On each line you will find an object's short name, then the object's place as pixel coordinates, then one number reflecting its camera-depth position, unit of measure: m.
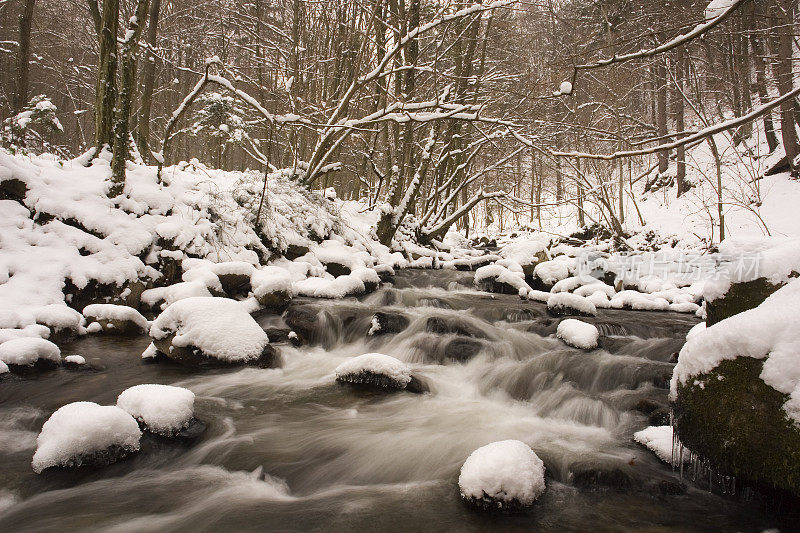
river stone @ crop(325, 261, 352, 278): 8.32
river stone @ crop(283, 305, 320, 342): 5.42
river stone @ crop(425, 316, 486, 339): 5.60
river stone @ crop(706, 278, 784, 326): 2.83
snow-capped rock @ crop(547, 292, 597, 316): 6.51
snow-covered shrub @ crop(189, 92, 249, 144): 13.98
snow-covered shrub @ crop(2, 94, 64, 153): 8.90
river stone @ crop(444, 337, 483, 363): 5.04
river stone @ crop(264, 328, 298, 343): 5.25
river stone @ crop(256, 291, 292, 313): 6.04
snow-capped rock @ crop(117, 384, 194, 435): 3.03
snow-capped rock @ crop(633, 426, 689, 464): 2.91
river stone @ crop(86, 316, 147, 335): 4.89
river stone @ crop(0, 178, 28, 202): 5.43
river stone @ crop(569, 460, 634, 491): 2.72
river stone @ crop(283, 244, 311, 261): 8.16
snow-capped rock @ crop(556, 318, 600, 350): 4.98
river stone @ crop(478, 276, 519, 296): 8.44
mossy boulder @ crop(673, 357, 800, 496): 2.00
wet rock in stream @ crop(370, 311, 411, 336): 5.72
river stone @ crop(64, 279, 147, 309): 5.18
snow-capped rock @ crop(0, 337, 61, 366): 3.88
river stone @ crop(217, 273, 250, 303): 6.28
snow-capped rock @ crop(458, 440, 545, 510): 2.34
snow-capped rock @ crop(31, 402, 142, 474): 2.61
